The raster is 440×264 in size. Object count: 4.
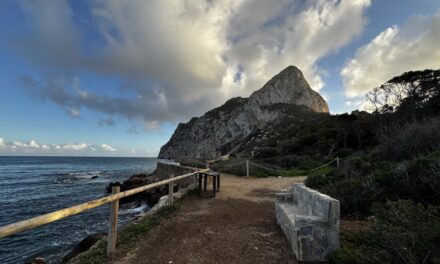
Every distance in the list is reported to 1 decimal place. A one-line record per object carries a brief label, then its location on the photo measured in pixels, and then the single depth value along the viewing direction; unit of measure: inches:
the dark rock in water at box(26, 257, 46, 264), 261.4
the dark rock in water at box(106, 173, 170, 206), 571.4
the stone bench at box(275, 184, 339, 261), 134.0
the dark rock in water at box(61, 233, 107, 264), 265.2
